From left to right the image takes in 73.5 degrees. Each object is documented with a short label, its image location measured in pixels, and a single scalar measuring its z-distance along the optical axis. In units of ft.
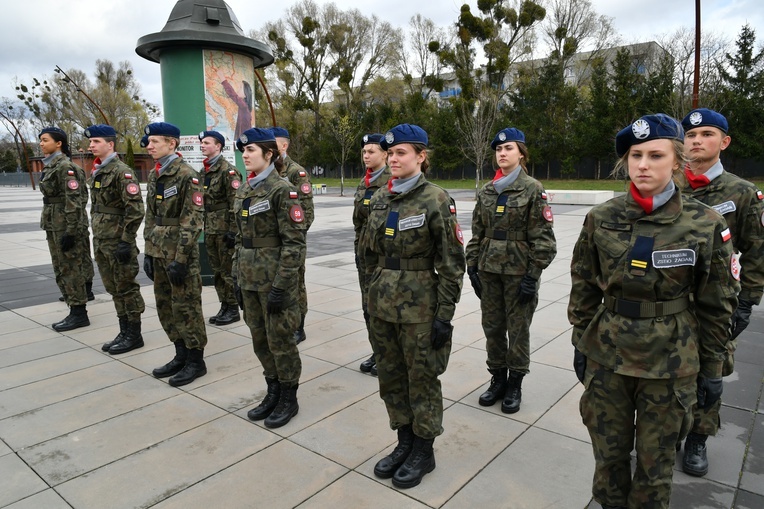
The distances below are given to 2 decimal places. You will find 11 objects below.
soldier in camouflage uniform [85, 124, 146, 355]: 17.70
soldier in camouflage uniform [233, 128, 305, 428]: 12.48
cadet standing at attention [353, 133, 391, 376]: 16.06
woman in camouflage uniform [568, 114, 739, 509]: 7.35
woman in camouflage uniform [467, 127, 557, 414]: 12.99
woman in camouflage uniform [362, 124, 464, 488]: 10.04
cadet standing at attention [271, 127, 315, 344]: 19.98
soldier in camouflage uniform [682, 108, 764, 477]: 10.59
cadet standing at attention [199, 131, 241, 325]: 21.45
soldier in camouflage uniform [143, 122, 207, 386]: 15.43
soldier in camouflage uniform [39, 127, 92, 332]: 20.44
